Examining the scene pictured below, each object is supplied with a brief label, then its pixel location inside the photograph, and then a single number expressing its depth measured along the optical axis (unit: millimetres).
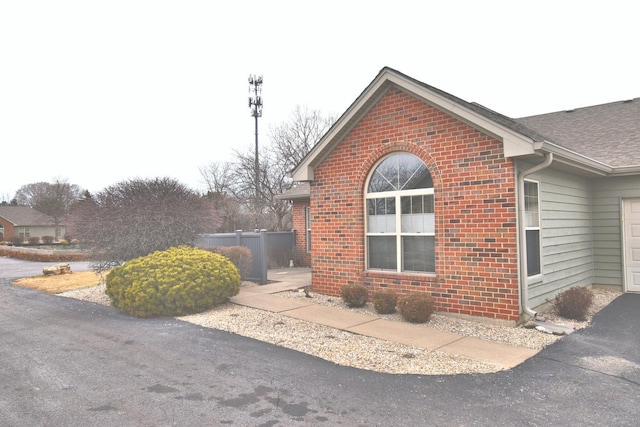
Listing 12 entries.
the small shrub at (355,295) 7984
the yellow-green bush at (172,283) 7598
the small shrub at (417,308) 6824
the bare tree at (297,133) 31641
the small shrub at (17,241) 43225
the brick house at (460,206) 6770
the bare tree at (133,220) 10156
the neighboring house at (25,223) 55656
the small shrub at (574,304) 7109
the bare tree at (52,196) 55094
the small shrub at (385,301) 7480
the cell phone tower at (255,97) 27669
